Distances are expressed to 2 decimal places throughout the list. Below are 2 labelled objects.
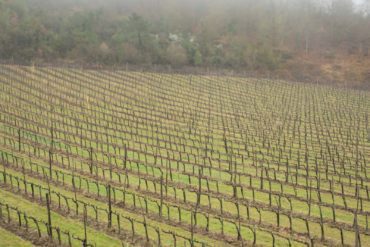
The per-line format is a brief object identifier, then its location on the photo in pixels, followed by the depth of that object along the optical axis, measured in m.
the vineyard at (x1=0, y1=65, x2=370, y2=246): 15.01
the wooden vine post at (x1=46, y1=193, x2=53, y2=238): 13.03
